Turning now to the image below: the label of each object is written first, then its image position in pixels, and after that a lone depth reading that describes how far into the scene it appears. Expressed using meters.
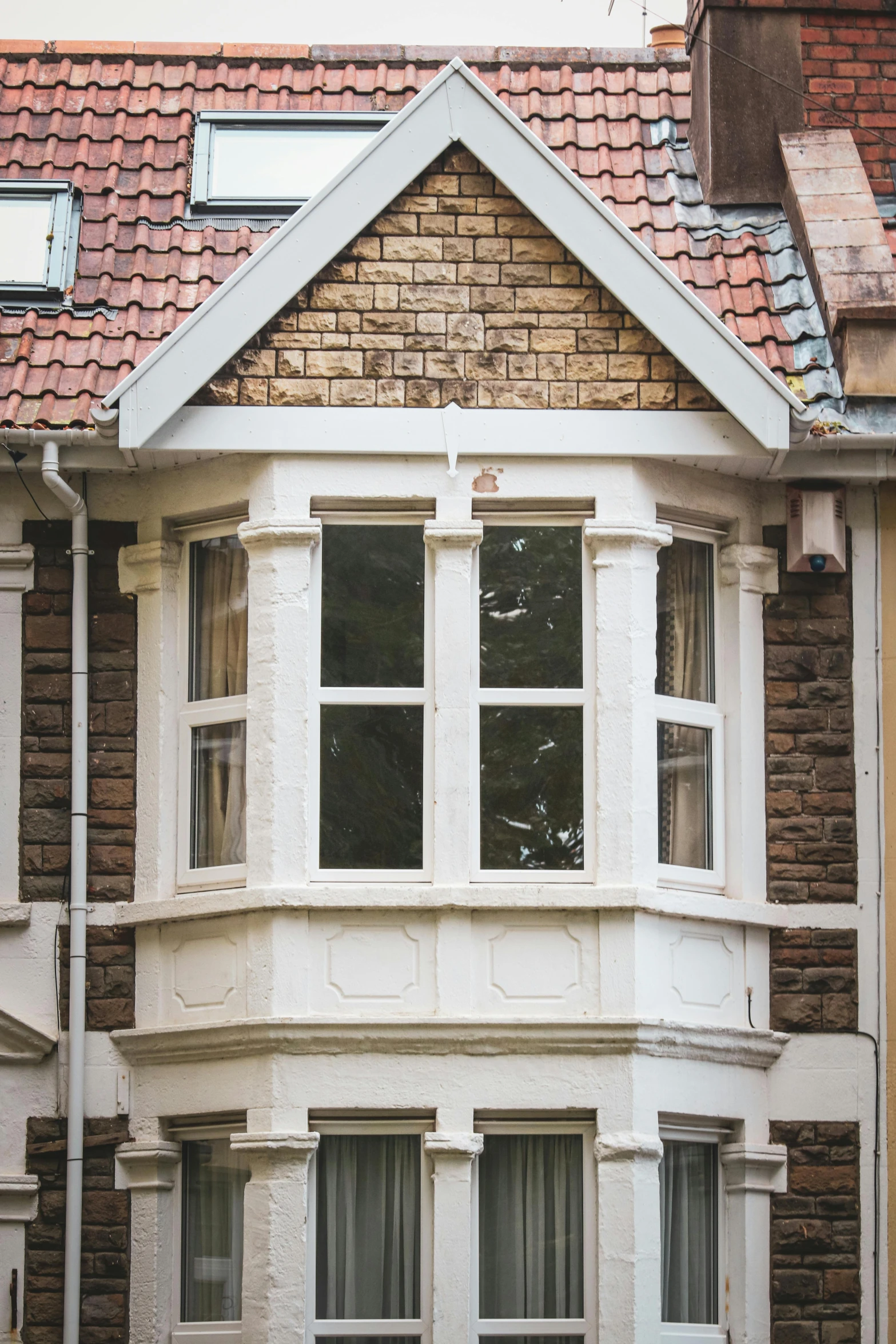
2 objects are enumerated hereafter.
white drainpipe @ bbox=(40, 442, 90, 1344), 19.75
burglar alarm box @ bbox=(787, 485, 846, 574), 21.41
